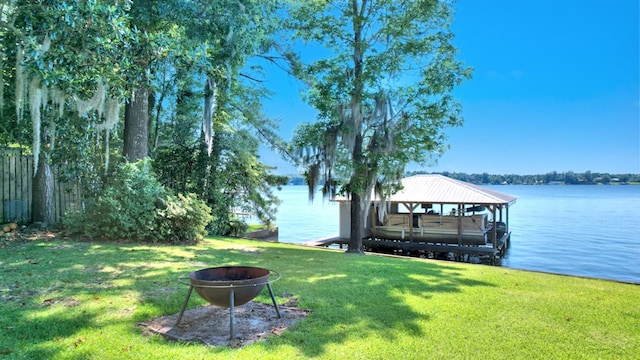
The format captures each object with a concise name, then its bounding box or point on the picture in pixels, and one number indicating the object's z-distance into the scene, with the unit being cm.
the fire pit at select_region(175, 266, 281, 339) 336
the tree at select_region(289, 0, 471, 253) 1079
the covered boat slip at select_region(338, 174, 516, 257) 1638
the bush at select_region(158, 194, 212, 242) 878
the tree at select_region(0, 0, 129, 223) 423
